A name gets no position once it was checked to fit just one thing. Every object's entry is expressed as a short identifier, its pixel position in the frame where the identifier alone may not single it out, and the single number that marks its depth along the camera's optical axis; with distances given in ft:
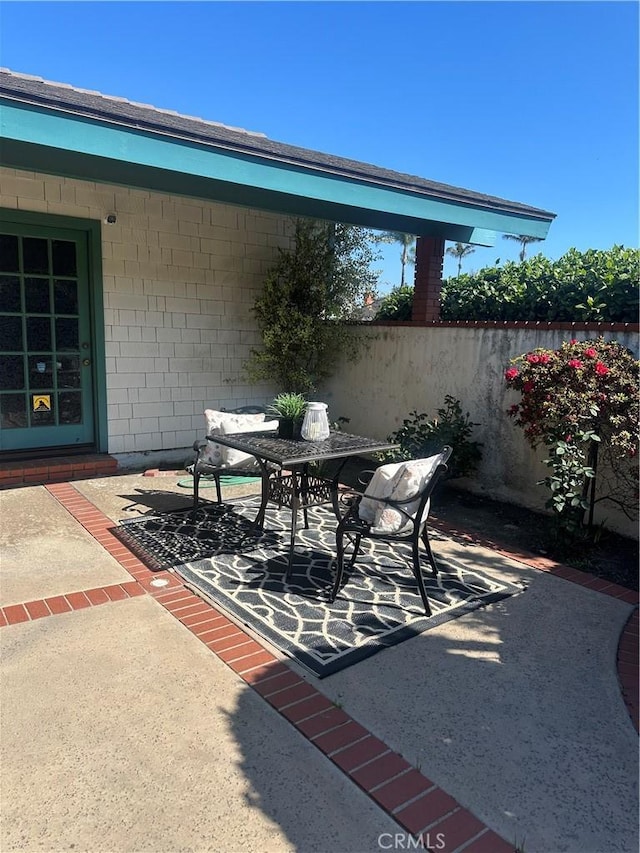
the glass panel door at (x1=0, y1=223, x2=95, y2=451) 19.01
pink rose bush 13.08
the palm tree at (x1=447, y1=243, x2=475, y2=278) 152.97
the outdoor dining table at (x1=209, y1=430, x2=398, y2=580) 12.51
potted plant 14.11
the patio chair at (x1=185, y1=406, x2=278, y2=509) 14.70
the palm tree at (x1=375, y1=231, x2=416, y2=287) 144.32
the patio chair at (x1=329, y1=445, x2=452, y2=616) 10.19
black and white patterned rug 9.45
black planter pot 14.14
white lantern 13.62
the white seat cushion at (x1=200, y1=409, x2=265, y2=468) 15.33
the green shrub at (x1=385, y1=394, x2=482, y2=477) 17.84
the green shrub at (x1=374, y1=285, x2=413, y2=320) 24.27
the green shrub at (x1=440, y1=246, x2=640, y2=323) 16.19
